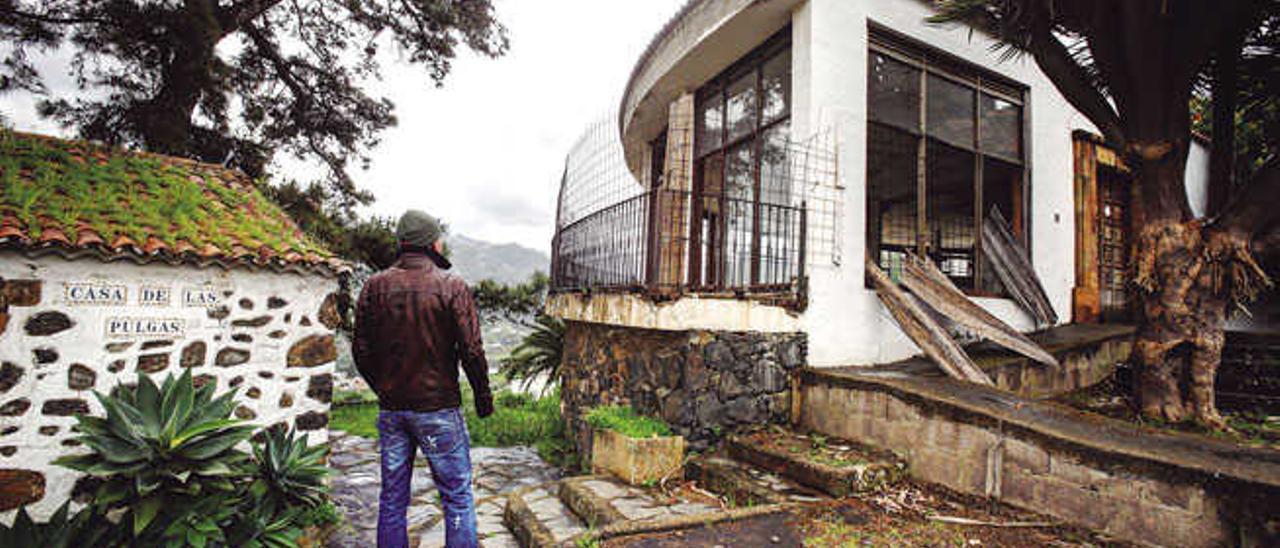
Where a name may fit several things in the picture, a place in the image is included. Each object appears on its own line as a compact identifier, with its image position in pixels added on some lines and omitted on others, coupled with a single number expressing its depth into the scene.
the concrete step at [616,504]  3.54
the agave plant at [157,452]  2.88
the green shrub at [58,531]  2.75
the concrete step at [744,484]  3.61
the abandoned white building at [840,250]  3.56
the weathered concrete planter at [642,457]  4.27
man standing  2.77
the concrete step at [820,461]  3.60
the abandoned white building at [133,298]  3.24
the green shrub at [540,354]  9.20
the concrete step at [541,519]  3.40
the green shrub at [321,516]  3.69
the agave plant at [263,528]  3.22
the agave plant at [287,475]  3.49
